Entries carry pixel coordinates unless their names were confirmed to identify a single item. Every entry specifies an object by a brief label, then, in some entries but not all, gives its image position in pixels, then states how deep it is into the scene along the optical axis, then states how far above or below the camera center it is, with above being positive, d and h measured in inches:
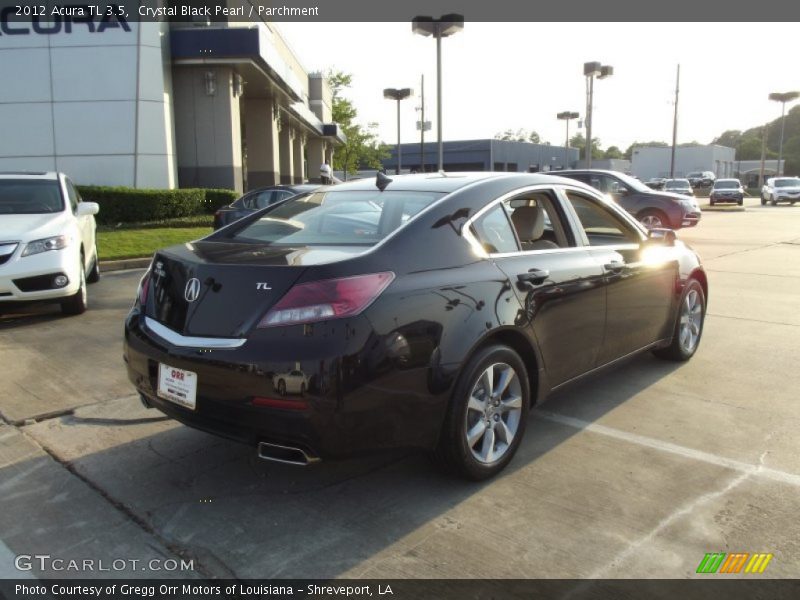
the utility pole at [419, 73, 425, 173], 1456.2 +230.7
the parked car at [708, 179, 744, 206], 1437.0 +25.3
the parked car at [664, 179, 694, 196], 1401.3 +36.7
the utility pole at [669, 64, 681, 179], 1926.9 +202.5
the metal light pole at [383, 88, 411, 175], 1393.9 +220.7
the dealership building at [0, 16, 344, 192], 668.1 +104.3
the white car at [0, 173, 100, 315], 265.3 -17.0
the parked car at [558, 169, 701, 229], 627.8 +2.4
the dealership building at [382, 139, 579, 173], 2903.5 +207.6
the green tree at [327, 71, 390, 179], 1964.8 +188.0
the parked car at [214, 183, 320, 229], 469.7 -1.6
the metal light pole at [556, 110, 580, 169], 2279.8 +291.2
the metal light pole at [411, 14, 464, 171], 663.1 +171.2
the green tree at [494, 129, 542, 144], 5918.8 +587.4
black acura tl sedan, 113.1 -21.7
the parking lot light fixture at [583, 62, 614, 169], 1336.1 +256.7
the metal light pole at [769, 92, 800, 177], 2705.2 +427.5
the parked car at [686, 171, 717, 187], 2059.5 +79.0
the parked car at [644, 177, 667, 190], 1600.6 +45.3
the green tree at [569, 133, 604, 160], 5983.8 +530.7
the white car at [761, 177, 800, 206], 1513.3 +31.7
